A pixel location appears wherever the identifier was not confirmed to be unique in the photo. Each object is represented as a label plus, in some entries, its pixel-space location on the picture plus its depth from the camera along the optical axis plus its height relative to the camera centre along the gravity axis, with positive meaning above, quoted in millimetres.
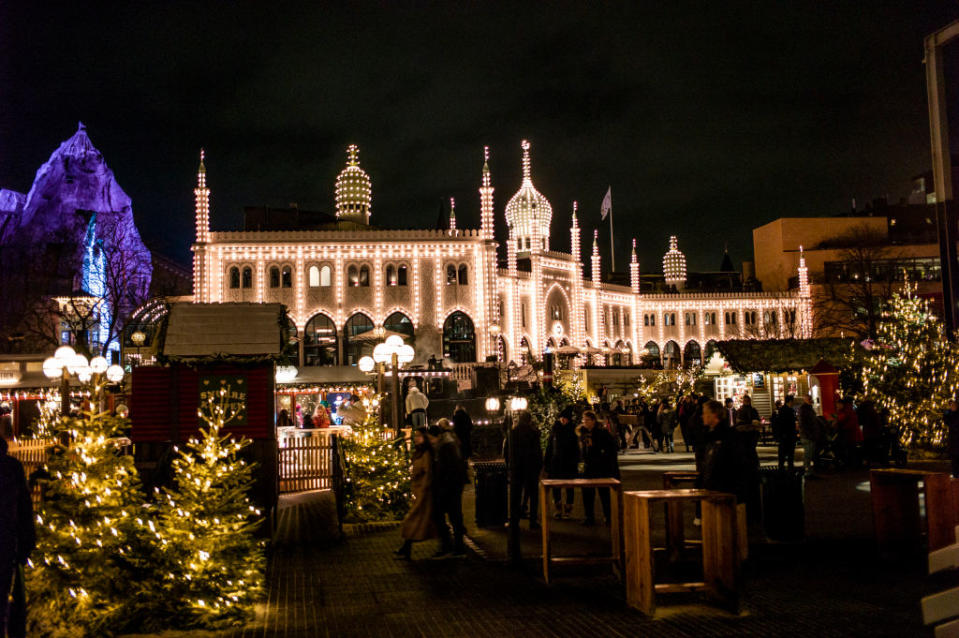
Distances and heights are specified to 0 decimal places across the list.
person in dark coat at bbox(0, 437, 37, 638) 5062 -730
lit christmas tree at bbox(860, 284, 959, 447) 19609 +214
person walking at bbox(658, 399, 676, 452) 25719 -1088
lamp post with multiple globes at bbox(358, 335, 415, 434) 15918 +919
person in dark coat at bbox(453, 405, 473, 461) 17672 -688
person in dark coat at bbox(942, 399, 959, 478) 11680 -741
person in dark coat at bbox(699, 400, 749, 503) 8789 -840
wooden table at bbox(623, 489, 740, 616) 7301 -1453
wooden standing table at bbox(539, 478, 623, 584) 8531 -1368
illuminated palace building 42375 +6225
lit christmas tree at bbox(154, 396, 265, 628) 7086 -1285
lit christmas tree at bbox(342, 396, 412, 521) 13453 -1330
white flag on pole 68944 +15927
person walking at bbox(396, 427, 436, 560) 10133 -1306
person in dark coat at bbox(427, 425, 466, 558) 10305 -1202
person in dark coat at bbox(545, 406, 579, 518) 12859 -919
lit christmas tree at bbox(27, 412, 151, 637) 6625 -1125
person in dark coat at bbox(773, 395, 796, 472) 17131 -945
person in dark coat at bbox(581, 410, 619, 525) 12227 -984
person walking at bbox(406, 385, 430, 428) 21503 -231
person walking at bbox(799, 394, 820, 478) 17766 -1023
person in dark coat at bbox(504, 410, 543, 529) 11828 -935
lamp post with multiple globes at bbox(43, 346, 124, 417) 12062 +919
